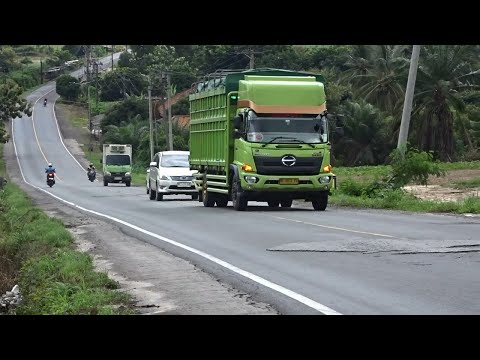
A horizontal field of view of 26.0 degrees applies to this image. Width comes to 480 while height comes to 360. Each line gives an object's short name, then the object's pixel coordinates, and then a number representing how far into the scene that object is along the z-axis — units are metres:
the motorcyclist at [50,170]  65.98
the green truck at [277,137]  28.75
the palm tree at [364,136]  67.94
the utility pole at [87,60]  107.99
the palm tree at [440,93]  59.81
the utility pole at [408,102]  35.00
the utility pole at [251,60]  54.21
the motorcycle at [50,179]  65.19
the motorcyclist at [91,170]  76.23
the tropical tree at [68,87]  130.62
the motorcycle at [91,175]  76.12
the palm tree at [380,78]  72.25
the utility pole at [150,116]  78.12
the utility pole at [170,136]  69.10
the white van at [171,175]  39.38
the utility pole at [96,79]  106.25
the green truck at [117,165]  67.06
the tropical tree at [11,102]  104.19
